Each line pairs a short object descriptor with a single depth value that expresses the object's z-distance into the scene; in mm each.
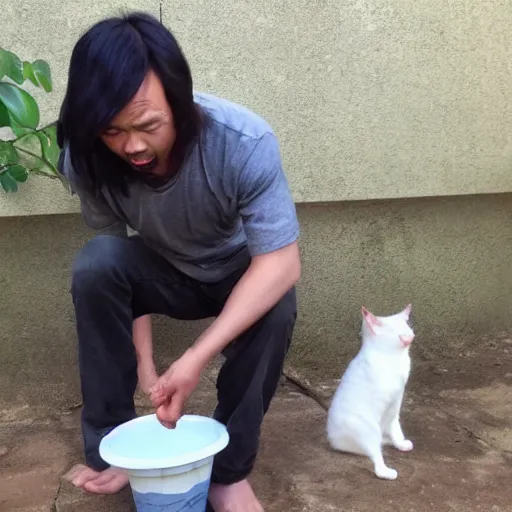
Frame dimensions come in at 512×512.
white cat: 1932
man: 1372
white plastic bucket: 1412
